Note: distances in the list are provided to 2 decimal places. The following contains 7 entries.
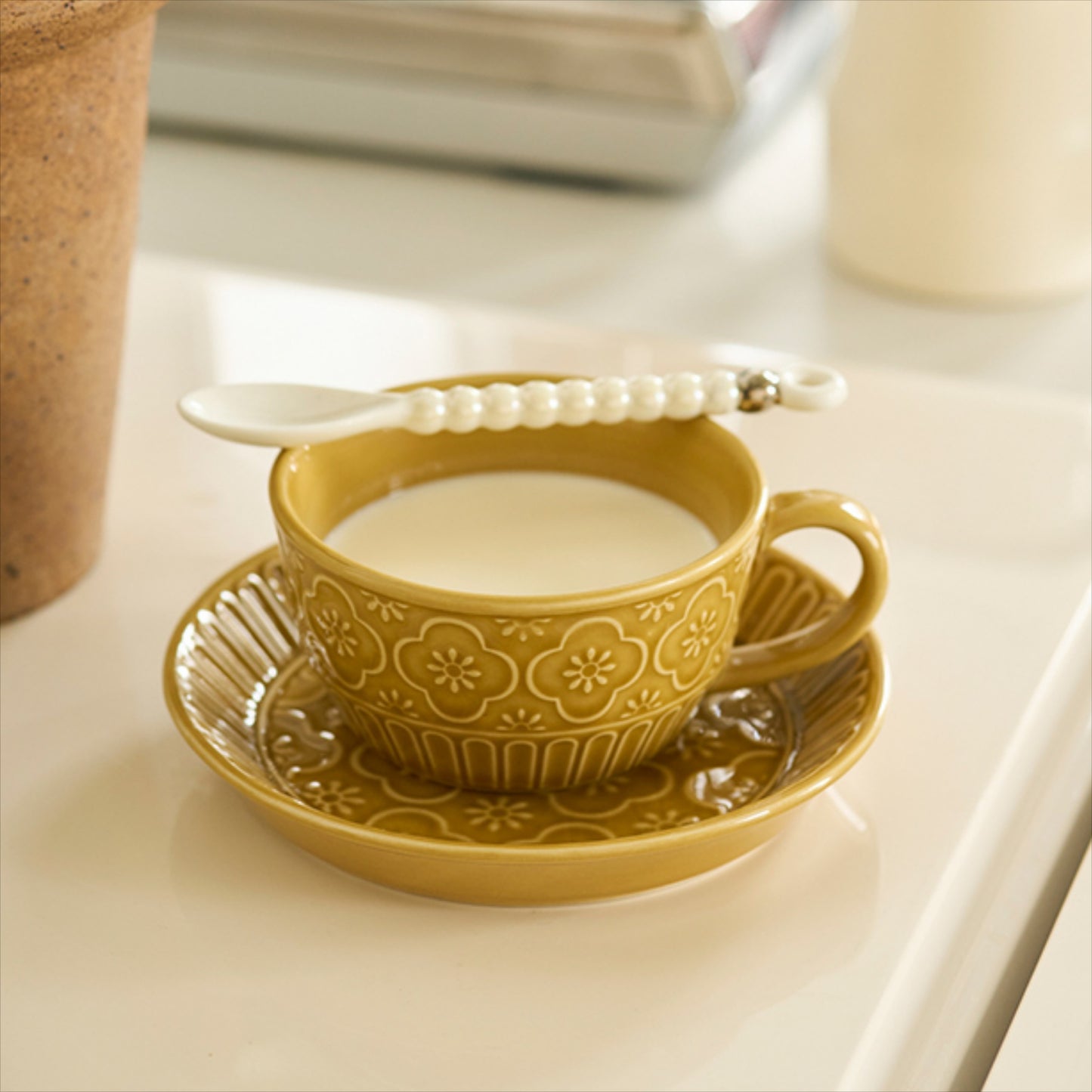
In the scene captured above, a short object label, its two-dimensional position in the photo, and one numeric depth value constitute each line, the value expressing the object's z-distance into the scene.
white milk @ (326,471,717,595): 1.01
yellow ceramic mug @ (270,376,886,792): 0.97
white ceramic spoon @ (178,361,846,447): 1.02
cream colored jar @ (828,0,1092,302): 1.21
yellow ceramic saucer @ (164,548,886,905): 0.97
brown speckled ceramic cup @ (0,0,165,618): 1.02
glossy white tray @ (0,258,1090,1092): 0.96
